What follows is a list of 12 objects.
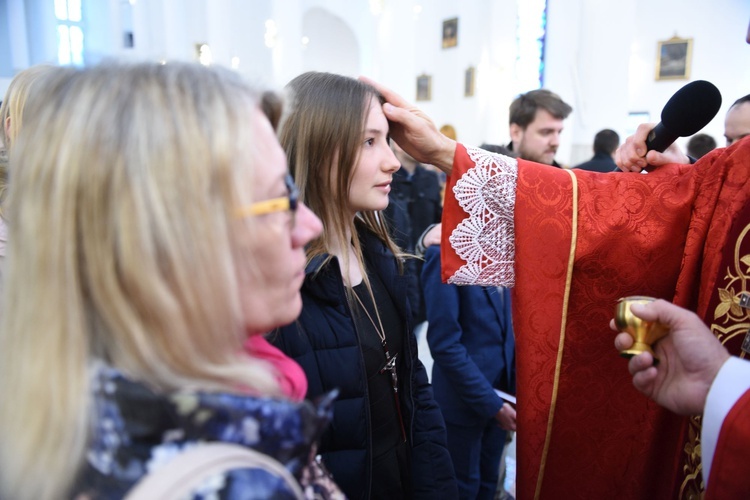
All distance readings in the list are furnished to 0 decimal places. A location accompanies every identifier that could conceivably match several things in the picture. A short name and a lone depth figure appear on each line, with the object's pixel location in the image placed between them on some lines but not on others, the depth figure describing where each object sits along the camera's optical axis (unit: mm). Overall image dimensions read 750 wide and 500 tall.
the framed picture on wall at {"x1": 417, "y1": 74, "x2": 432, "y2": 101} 15391
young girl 1255
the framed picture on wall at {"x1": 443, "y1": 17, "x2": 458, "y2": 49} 14570
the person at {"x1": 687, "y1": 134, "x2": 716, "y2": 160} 4820
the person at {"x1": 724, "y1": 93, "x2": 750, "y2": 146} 2805
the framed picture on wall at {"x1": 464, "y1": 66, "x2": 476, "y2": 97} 14109
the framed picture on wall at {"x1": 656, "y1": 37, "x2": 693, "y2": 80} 13359
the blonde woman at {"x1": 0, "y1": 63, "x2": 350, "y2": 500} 569
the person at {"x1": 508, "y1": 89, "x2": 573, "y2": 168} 3232
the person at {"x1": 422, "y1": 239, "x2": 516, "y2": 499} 2117
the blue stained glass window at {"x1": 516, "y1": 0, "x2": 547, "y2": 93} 13141
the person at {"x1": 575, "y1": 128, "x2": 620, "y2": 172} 4756
